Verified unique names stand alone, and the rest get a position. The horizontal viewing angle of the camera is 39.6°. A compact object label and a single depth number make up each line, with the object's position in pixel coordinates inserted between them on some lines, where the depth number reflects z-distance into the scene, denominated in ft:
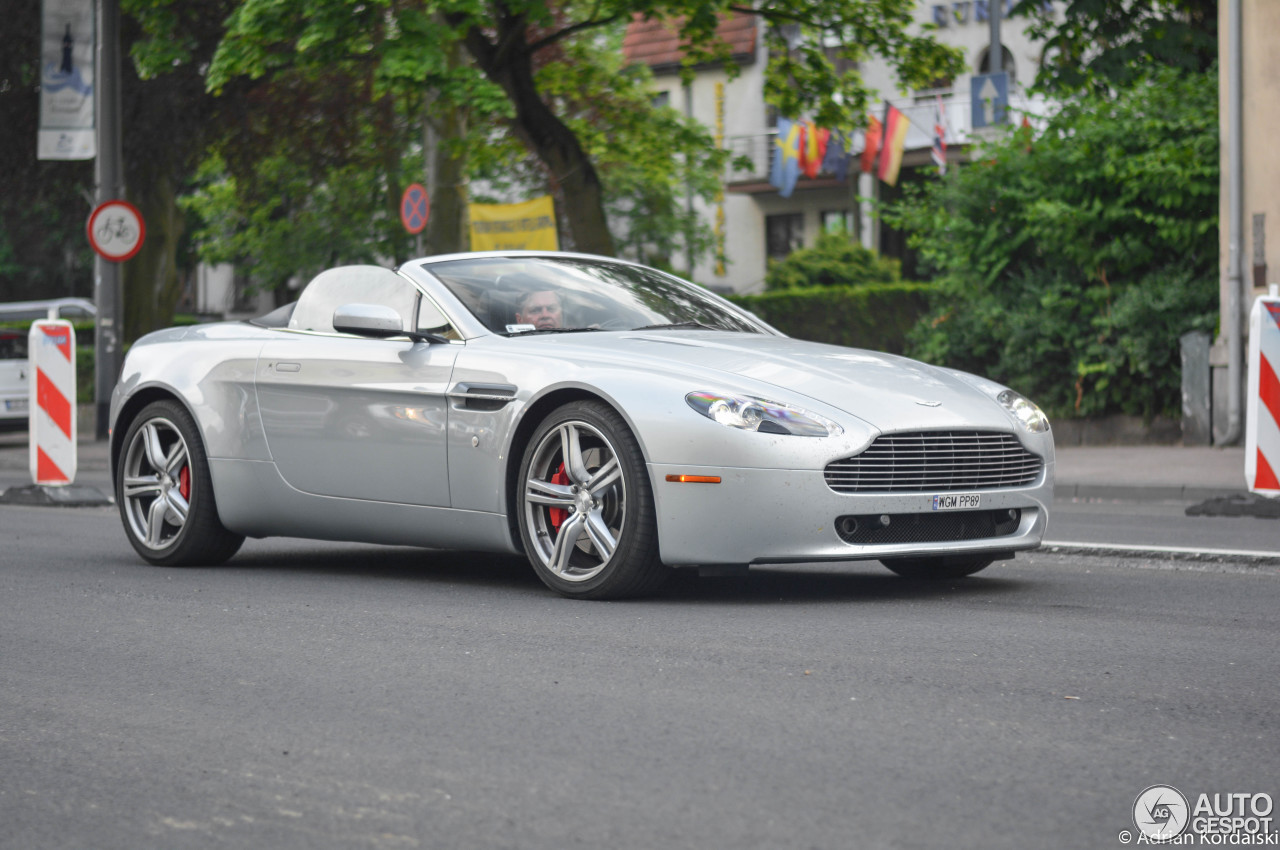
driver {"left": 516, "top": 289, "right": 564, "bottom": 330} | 24.14
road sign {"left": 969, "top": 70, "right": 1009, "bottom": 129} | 83.30
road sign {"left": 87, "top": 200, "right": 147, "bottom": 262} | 57.82
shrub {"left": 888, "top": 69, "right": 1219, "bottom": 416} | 58.95
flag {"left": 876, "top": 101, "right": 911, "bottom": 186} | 108.68
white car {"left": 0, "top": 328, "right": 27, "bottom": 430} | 78.54
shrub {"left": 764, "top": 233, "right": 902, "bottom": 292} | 101.91
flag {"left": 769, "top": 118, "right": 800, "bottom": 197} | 120.06
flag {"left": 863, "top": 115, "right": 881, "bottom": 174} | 110.73
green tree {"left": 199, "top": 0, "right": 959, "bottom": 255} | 56.90
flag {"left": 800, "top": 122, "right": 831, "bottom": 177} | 120.78
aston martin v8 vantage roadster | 20.45
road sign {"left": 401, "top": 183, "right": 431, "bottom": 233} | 65.21
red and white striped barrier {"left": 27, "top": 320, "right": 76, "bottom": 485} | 40.32
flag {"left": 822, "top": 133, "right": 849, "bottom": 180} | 122.83
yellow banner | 67.67
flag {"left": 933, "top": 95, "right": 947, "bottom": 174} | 102.09
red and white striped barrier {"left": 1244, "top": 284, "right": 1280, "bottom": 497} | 35.12
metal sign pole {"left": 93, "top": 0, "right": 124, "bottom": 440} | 64.13
